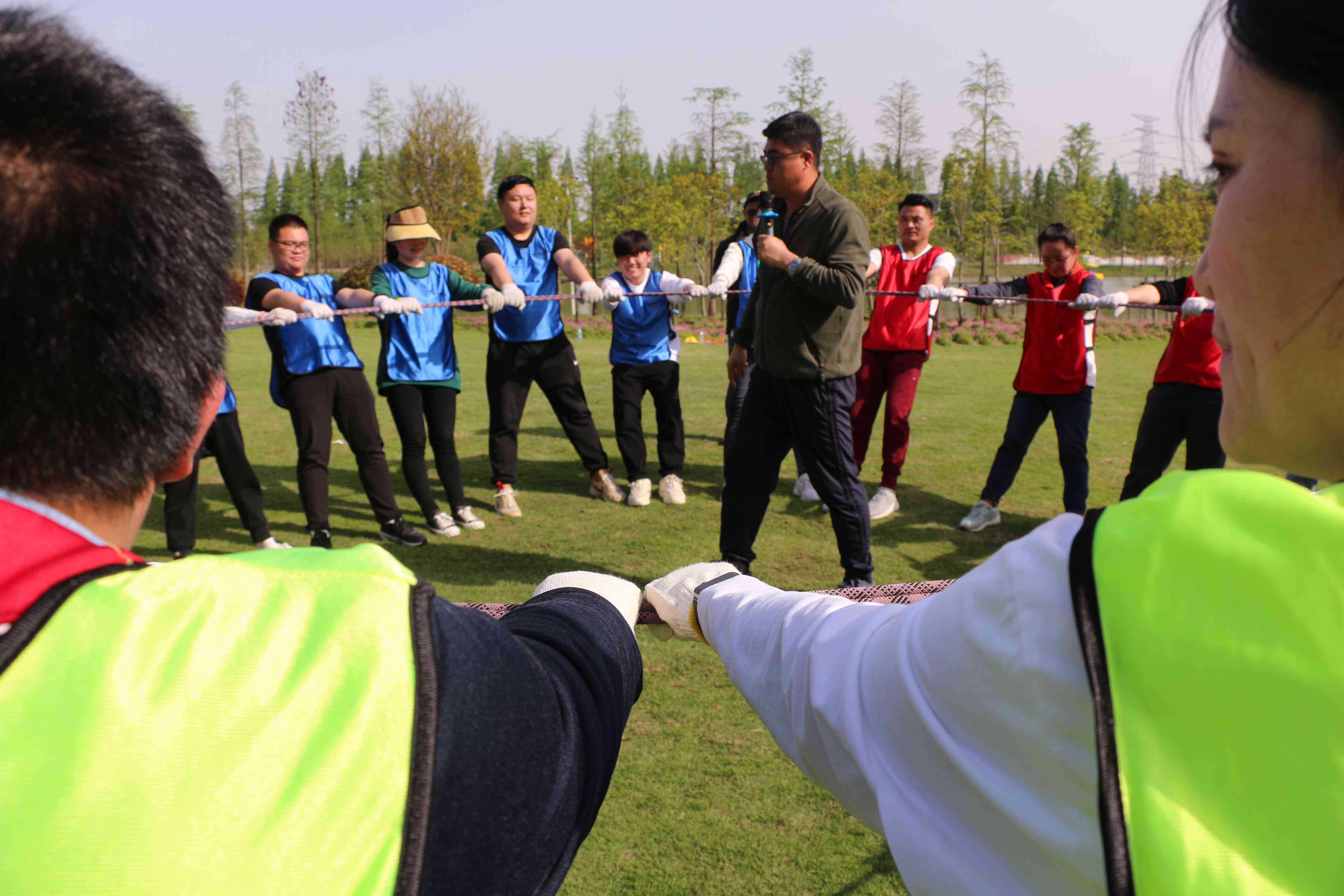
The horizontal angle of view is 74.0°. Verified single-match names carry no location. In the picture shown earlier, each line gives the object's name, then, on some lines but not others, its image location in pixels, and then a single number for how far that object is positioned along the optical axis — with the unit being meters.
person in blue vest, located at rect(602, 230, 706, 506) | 7.18
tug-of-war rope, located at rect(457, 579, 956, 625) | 1.55
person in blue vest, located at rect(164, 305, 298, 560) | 5.50
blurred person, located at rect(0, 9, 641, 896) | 0.67
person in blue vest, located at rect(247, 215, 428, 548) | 5.76
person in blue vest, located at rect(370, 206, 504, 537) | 6.16
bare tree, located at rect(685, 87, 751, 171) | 33.88
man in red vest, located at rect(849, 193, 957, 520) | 6.80
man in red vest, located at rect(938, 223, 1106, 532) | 6.07
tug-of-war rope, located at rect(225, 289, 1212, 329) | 5.81
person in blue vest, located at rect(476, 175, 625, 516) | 6.73
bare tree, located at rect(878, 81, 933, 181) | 34.41
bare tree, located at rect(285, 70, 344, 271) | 34.00
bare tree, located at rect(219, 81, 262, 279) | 34.88
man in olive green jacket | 4.43
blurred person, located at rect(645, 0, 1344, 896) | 0.56
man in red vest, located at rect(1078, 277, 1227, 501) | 5.41
